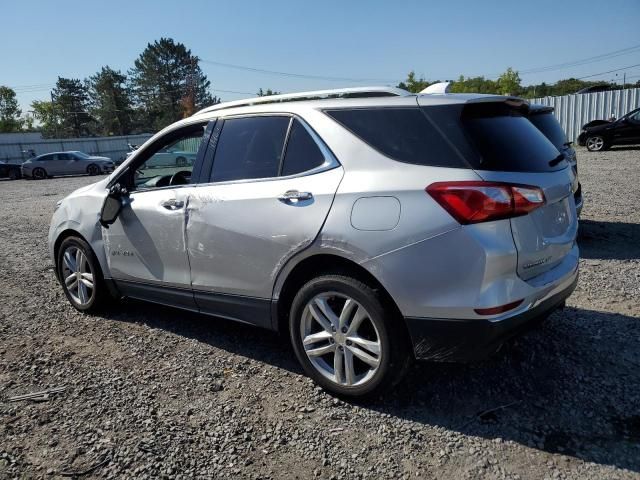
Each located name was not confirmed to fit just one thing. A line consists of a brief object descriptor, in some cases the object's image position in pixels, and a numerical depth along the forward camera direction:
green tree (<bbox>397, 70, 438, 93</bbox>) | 55.11
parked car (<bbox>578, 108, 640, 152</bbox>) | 18.09
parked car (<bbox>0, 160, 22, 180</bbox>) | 30.11
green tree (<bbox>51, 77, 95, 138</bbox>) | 84.75
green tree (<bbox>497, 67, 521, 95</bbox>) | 60.06
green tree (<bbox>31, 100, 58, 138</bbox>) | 88.19
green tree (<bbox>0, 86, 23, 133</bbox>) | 86.50
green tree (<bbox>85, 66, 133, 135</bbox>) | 79.00
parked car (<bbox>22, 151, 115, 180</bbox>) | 28.44
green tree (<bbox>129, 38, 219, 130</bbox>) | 71.06
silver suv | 2.44
